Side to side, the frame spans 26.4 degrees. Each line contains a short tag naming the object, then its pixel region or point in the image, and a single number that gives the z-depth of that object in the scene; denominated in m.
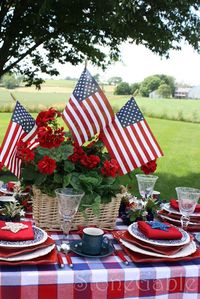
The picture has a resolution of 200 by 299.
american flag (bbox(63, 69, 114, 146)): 2.26
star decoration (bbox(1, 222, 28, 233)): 1.74
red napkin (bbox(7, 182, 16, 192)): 2.72
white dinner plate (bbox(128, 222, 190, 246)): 1.75
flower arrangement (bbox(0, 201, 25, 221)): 2.00
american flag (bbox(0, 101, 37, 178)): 2.27
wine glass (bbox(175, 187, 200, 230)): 2.00
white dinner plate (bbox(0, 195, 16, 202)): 2.40
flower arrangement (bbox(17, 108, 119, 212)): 1.95
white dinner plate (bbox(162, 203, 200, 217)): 2.33
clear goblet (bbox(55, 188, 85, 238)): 1.77
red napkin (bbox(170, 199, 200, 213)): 2.40
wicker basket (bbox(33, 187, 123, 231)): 2.01
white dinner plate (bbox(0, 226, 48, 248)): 1.62
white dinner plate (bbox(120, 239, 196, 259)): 1.71
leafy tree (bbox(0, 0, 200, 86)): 6.11
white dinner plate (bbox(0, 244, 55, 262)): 1.57
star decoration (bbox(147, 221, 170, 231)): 1.86
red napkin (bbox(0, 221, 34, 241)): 1.67
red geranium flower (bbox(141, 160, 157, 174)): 2.35
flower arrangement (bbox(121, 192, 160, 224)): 2.20
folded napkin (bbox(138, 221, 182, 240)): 1.79
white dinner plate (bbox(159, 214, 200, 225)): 2.26
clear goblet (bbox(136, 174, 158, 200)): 2.29
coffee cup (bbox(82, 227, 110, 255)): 1.72
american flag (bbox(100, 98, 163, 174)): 2.32
